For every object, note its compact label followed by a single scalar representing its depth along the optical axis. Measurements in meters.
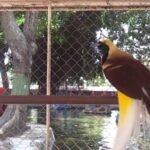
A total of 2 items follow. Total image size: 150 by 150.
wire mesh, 4.16
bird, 0.92
